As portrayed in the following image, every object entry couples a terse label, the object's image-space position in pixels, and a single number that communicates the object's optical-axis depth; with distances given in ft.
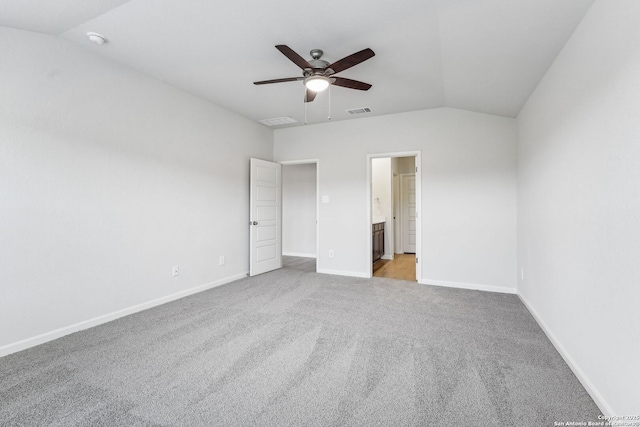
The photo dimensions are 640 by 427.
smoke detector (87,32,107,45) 8.08
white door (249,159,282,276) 15.79
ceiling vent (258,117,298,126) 15.67
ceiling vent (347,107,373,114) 14.20
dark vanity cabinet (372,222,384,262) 18.89
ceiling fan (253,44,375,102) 7.40
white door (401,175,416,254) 24.67
